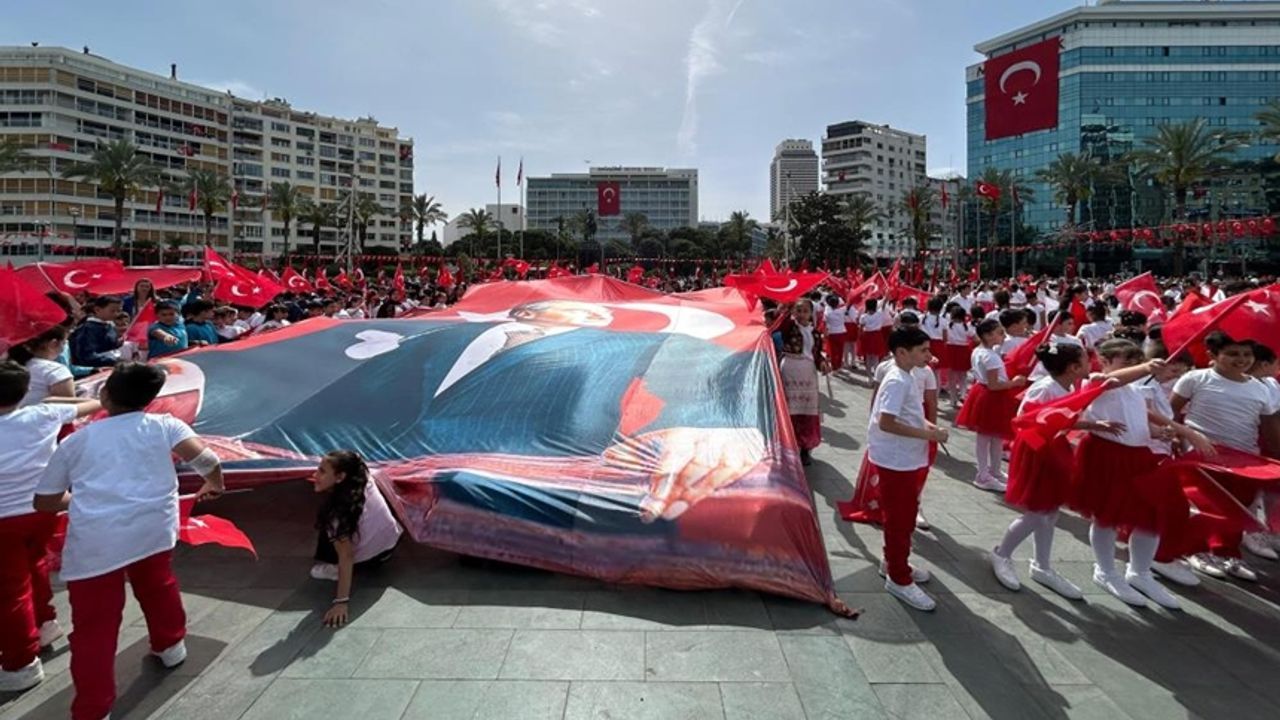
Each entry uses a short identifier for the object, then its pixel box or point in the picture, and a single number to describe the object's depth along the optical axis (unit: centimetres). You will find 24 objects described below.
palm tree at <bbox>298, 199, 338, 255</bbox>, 6606
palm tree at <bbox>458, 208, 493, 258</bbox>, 7156
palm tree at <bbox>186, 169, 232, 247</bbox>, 5591
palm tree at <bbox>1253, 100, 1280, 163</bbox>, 2886
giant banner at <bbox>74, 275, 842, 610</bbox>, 430
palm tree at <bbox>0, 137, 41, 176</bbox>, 4108
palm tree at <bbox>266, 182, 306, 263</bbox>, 6231
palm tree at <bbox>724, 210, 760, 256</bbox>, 8438
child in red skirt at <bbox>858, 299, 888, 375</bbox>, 1312
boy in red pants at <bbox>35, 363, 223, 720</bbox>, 306
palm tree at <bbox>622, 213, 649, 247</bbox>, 9819
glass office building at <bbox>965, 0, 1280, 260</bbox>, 7475
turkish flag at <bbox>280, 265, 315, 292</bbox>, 1680
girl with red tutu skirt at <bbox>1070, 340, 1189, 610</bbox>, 434
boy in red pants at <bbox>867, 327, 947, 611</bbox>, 426
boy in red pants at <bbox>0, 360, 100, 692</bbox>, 335
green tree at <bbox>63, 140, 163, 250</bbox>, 4562
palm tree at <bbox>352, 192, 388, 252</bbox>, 6988
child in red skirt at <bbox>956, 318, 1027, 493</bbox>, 654
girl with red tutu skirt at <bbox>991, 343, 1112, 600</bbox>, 449
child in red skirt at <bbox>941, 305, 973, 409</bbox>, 1042
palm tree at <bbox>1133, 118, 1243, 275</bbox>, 3516
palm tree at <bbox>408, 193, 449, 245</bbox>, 7231
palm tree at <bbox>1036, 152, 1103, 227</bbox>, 4834
